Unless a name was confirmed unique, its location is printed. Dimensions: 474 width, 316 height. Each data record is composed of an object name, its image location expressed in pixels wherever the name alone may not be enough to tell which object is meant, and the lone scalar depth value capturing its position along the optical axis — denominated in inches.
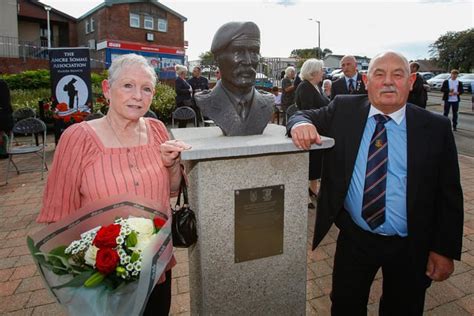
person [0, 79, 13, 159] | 262.5
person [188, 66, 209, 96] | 383.6
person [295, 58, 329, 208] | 192.9
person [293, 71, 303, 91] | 327.8
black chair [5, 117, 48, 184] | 242.2
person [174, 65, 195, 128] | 346.9
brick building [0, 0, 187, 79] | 1124.5
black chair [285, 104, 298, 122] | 260.3
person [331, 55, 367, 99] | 239.5
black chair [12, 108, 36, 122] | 303.2
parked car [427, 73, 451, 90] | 1075.9
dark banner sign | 302.7
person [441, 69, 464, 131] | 443.2
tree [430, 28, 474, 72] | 1556.3
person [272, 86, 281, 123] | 428.3
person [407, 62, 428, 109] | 310.2
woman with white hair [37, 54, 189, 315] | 65.6
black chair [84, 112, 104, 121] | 244.4
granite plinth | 78.0
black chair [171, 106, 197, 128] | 312.5
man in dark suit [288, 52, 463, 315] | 74.9
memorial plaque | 81.5
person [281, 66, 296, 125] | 354.0
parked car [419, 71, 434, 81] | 1333.4
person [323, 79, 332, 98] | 313.0
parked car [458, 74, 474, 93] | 944.9
